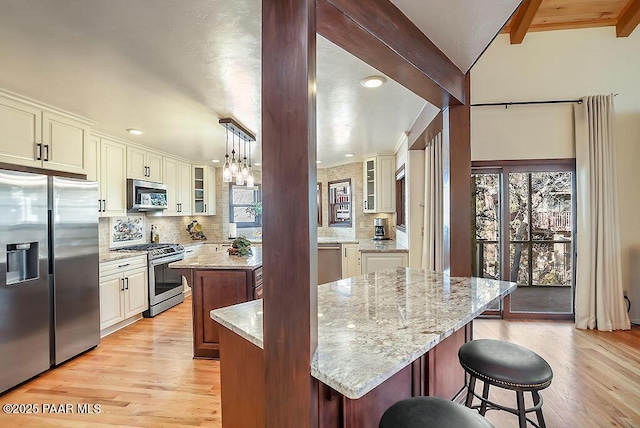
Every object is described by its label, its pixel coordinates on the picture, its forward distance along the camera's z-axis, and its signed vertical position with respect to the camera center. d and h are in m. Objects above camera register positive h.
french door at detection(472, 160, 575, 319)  3.79 -0.23
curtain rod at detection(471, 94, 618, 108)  3.60 +1.33
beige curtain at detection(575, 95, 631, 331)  3.44 -0.12
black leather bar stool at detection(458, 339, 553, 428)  1.32 -0.70
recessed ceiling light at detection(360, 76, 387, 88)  2.22 +0.99
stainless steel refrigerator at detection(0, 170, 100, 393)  2.39 -0.47
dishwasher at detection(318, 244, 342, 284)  5.38 -0.82
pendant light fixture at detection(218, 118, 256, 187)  3.09 +0.59
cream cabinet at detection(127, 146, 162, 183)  4.27 +0.79
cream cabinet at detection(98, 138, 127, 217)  3.83 +0.52
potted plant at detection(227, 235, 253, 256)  3.59 -0.37
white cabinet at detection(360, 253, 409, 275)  4.23 -0.63
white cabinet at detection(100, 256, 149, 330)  3.43 -0.86
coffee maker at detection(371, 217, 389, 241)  5.39 -0.25
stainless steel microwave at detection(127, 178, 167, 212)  4.21 +0.33
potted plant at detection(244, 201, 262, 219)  6.45 +0.16
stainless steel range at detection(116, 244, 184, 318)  4.14 -0.87
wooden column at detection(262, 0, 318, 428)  1.00 +0.03
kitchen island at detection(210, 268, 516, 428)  1.02 -0.48
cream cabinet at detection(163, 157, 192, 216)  5.06 +0.56
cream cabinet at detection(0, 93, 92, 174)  2.48 +0.75
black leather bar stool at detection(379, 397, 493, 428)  0.99 -0.67
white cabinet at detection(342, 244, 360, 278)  5.18 -0.75
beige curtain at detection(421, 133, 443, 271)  3.40 +0.08
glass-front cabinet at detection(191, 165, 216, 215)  5.81 +0.53
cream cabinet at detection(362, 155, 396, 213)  5.11 +0.53
